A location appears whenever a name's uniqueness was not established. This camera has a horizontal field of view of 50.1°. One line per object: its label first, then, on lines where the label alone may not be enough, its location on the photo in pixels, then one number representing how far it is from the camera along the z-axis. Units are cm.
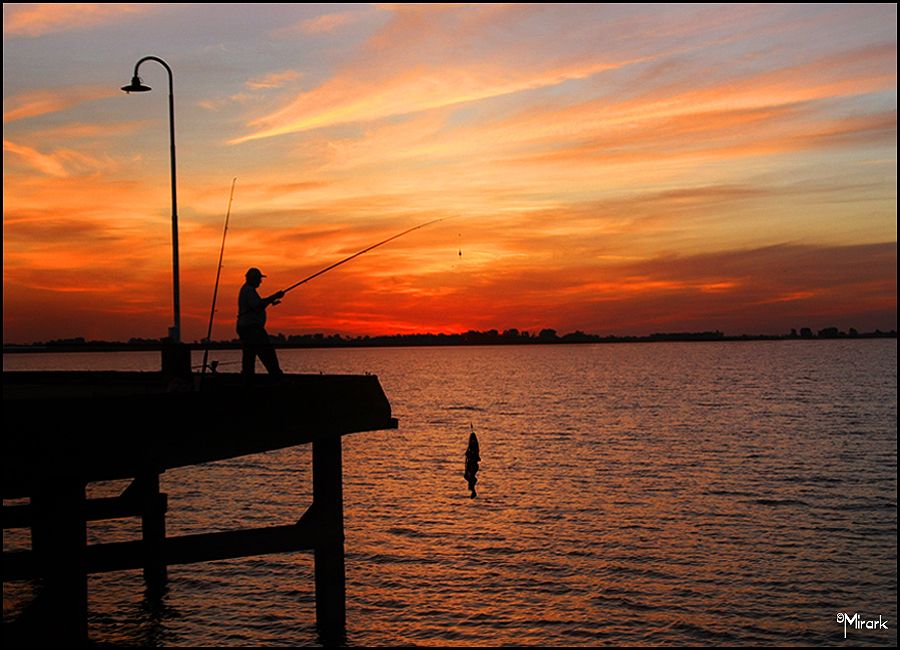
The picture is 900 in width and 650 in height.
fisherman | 1520
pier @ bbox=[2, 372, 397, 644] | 1108
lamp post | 1634
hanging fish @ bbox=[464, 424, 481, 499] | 2148
